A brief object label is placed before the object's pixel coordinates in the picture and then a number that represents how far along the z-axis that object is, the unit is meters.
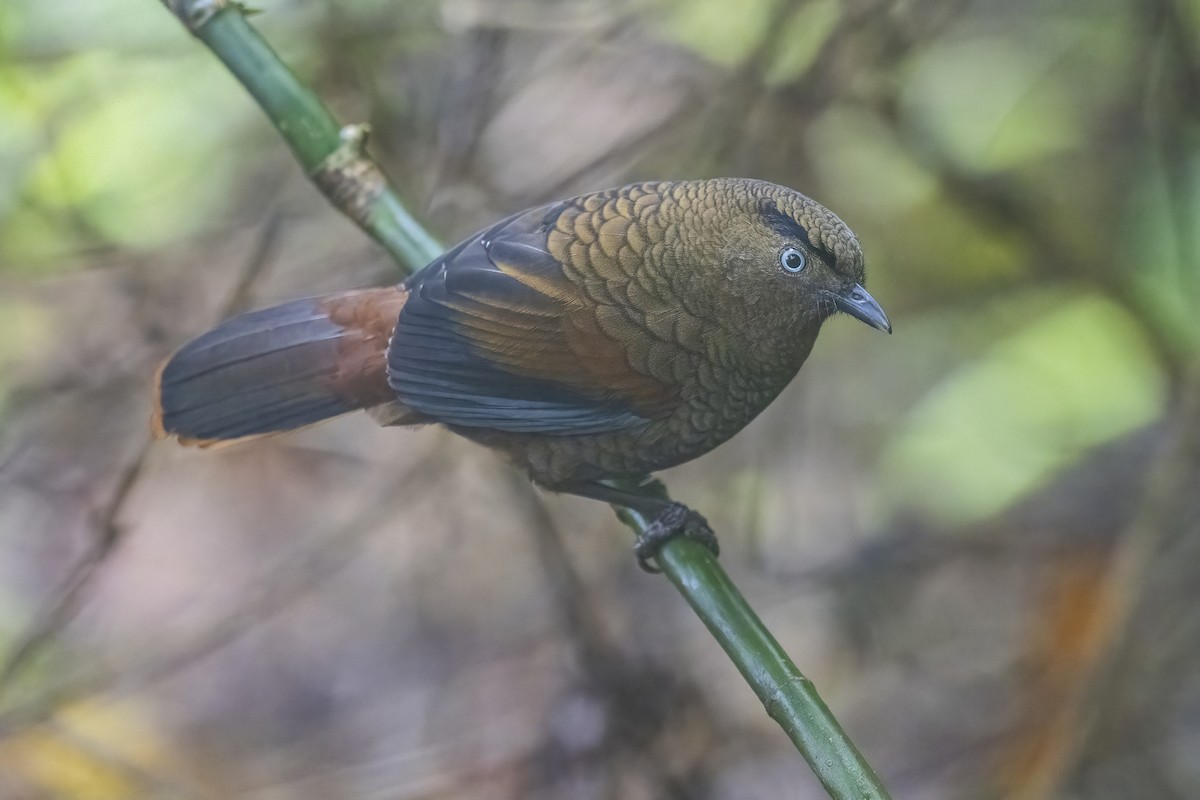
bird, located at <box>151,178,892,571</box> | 5.25
